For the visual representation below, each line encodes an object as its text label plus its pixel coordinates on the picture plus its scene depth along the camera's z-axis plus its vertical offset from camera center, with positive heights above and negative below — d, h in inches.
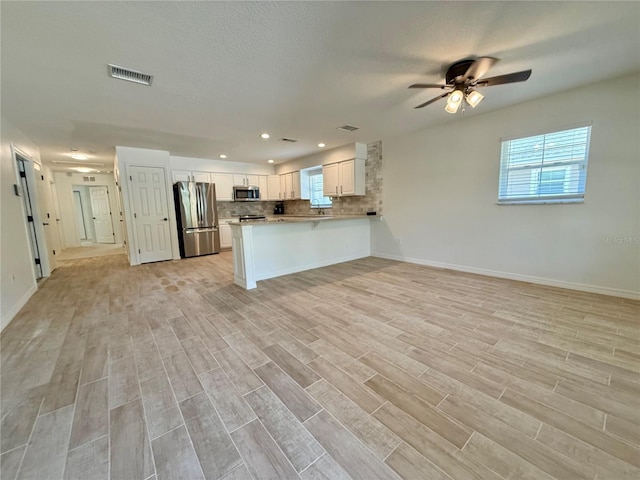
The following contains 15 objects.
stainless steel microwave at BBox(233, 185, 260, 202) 283.3 +15.7
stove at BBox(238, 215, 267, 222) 278.0 -11.1
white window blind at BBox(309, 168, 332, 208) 271.9 +16.2
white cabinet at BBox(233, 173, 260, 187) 287.9 +33.1
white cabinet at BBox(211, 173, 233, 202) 274.5 +25.7
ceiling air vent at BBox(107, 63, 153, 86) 94.1 +53.3
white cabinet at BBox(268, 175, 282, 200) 307.6 +23.9
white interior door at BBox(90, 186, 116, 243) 350.9 -6.5
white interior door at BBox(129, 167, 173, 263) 209.5 -2.8
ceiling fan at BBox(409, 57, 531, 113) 89.7 +47.7
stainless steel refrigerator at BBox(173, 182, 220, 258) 232.7 -8.6
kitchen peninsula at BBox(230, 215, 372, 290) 146.9 -27.7
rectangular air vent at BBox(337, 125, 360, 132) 168.4 +53.7
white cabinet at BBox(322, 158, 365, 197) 217.5 +25.1
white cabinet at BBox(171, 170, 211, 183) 251.0 +33.7
